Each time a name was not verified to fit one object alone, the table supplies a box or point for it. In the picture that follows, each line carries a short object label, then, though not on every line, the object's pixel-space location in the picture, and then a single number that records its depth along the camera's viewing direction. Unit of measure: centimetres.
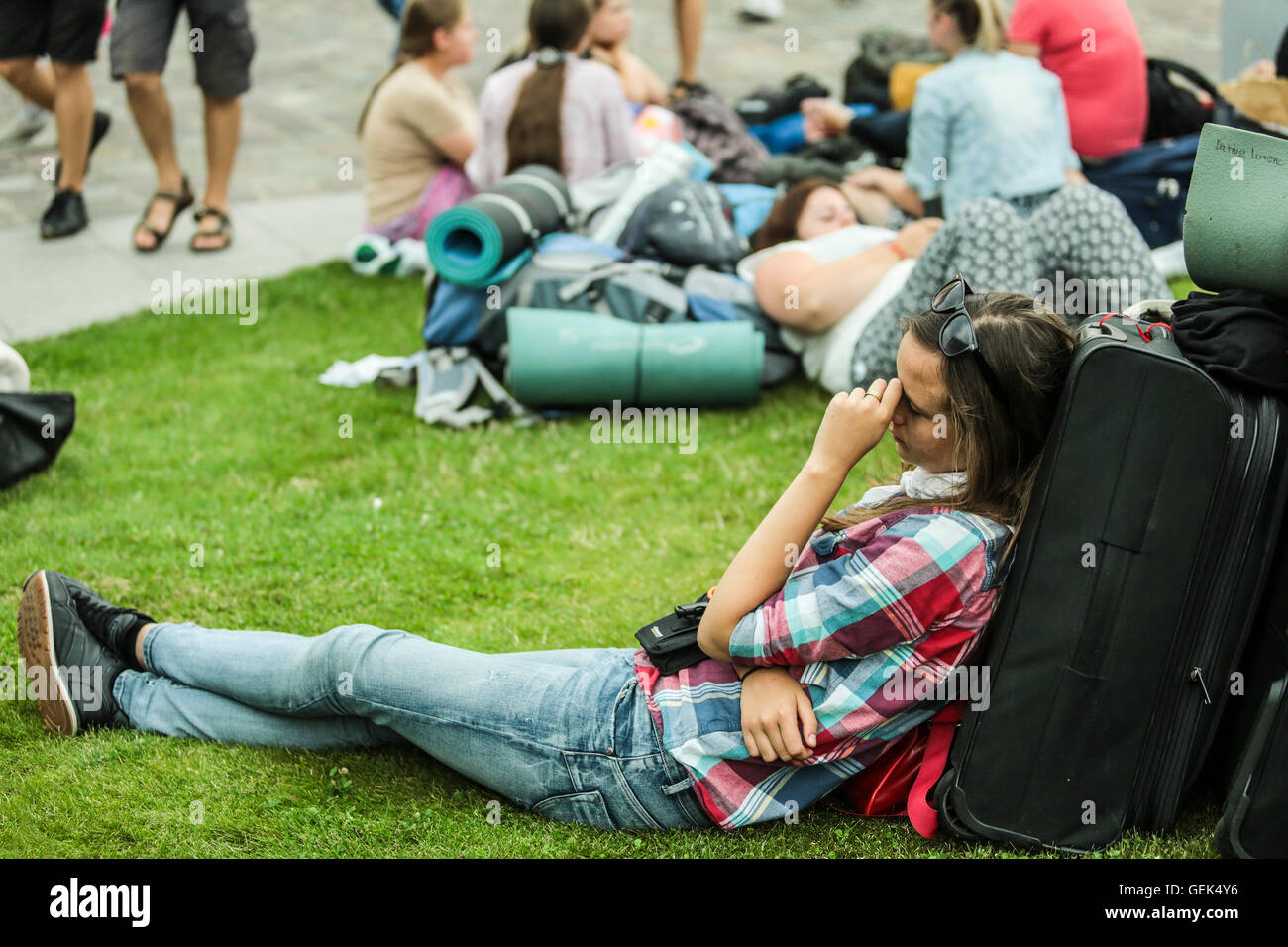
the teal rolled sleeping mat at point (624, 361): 482
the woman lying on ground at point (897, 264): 429
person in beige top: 637
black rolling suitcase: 222
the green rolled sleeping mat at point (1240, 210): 228
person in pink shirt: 591
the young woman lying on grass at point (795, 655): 228
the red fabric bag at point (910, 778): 246
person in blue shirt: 537
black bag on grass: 418
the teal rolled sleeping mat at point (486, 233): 495
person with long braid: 585
